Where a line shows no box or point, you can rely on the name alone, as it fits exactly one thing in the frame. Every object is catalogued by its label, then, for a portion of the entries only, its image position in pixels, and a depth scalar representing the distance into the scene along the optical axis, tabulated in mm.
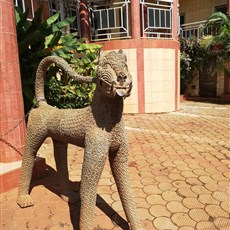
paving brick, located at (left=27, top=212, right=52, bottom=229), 2387
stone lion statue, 1749
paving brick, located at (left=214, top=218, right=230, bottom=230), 2369
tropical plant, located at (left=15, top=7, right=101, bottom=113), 5039
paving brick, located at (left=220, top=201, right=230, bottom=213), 2662
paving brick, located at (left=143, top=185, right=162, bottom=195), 3074
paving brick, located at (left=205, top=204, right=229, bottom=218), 2566
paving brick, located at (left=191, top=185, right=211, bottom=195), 3051
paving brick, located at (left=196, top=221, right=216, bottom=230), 2359
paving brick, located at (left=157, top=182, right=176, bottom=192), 3148
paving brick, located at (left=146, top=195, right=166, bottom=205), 2826
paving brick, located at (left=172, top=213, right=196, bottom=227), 2420
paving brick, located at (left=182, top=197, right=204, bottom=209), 2736
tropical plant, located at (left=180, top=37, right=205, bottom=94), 12680
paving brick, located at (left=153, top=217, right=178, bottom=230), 2373
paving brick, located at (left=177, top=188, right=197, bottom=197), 2986
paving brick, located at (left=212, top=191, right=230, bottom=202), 2871
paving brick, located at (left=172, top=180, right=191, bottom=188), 3223
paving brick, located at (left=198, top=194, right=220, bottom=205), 2816
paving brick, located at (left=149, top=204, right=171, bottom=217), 2586
